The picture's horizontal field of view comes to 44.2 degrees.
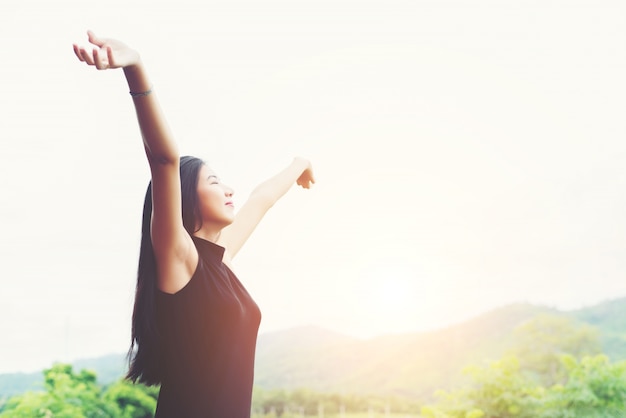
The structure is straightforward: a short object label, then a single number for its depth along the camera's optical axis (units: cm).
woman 130
